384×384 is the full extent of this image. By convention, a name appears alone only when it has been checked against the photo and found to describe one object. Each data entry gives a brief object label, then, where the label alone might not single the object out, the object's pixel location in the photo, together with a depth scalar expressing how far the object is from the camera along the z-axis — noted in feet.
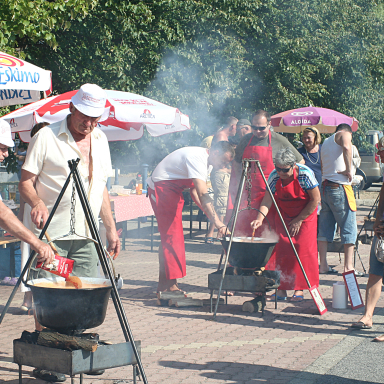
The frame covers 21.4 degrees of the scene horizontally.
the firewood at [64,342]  19.37
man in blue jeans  42.52
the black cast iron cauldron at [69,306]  19.27
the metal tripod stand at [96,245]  20.20
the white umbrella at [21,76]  32.78
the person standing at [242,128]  49.04
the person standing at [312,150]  46.89
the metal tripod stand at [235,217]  32.76
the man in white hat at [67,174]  22.32
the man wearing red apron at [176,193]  35.17
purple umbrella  70.24
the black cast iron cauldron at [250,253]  32.83
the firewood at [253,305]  34.40
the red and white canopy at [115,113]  44.76
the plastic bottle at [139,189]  58.71
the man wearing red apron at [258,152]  38.94
